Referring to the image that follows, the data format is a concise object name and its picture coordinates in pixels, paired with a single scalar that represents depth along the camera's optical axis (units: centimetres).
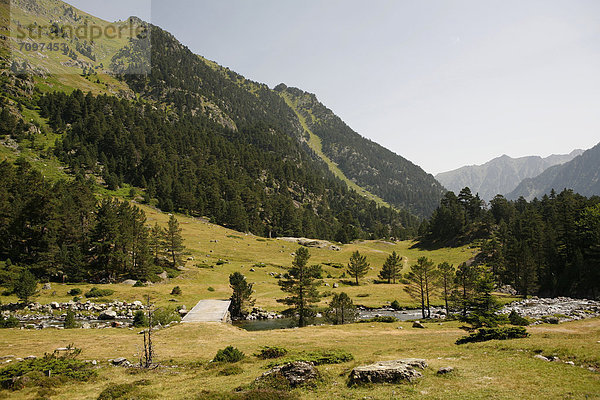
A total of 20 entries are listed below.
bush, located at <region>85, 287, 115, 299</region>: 5388
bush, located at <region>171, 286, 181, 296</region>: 5989
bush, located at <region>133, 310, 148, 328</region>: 4269
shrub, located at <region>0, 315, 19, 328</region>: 3727
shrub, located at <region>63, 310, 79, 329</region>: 3931
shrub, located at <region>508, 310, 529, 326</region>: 3859
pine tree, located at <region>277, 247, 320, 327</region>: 4962
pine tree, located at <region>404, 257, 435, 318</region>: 5878
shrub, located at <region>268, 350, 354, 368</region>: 2157
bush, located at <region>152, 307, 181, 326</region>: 4278
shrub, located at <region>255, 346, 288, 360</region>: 2583
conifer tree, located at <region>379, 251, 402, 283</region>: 9041
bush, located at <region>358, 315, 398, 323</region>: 5087
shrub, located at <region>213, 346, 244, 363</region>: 2519
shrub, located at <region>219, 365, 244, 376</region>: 2119
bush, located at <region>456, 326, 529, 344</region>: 2745
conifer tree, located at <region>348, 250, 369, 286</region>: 8650
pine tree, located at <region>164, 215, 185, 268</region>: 7819
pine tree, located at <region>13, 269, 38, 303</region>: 4606
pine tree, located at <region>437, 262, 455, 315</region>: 5912
